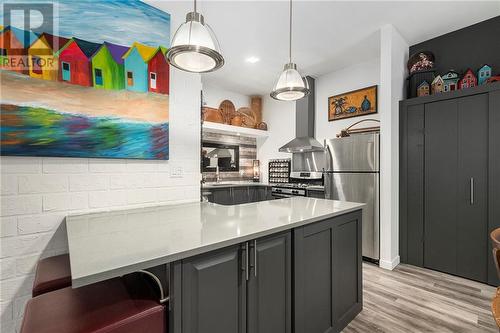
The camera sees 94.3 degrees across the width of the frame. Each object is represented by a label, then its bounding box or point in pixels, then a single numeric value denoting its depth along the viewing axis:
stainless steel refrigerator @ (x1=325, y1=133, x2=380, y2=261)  3.05
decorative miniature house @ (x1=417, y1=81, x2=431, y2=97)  2.97
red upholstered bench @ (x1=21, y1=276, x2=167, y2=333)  0.79
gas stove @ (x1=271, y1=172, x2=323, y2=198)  4.13
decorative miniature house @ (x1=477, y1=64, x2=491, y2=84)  2.66
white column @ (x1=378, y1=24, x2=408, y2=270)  2.91
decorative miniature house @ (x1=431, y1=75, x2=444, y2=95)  2.90
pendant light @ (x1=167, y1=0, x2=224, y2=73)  1.25
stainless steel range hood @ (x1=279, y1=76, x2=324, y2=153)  4.21
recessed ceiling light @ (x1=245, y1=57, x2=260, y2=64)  3.70
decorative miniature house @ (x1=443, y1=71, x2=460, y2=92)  2.85
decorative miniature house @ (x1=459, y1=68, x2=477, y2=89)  2.71
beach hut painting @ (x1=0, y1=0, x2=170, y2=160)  1.40
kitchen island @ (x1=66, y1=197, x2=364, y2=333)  0.91
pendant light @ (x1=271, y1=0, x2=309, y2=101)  1.89
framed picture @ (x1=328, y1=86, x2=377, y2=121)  3.73
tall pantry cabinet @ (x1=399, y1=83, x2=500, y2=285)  2.50
